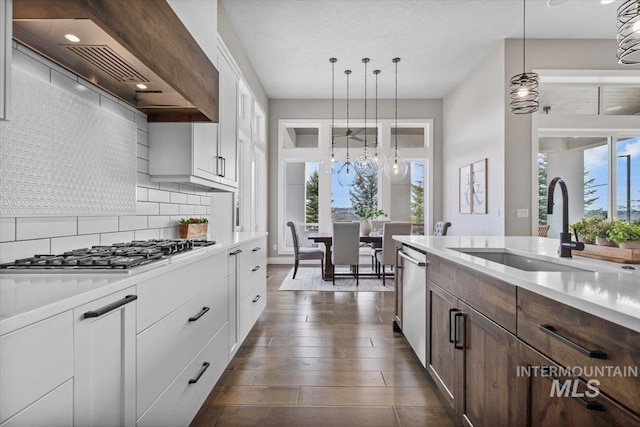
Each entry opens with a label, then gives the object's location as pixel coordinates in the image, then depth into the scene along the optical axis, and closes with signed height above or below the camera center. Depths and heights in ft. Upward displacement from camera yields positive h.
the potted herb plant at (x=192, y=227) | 8.30 -0.29
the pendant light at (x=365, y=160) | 18.24 +3.25
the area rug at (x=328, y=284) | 15.23 -3.24
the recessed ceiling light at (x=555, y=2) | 8.08 +5.24
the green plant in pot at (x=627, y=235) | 4.31 -0.22
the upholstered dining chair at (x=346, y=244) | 16.35 -1.33
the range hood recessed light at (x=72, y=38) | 3.84 +2.05
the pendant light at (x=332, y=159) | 21.06 +3.83
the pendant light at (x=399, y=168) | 22.62 +3.34
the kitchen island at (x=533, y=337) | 2.40 -1.17
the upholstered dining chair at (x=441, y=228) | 16.90 -0.54
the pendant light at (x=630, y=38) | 6.76 +3.83
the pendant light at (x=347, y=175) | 22.61 +2.86
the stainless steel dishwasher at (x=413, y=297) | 6.92 -1.88
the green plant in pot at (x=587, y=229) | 4.93 -0.17
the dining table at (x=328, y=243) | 17.24 -1.39
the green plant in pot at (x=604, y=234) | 4.60 -0.22
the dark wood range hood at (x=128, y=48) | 3.46 +2.13
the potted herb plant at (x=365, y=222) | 18.28 -0.28
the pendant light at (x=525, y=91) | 10.84 +4.15
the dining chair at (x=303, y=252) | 16.89 -1.80
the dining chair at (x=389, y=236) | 16.14 -0.92
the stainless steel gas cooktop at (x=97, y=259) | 3.61 -0.52
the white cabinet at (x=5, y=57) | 2.83 +1.34
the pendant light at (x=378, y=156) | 18.45 +3.58
